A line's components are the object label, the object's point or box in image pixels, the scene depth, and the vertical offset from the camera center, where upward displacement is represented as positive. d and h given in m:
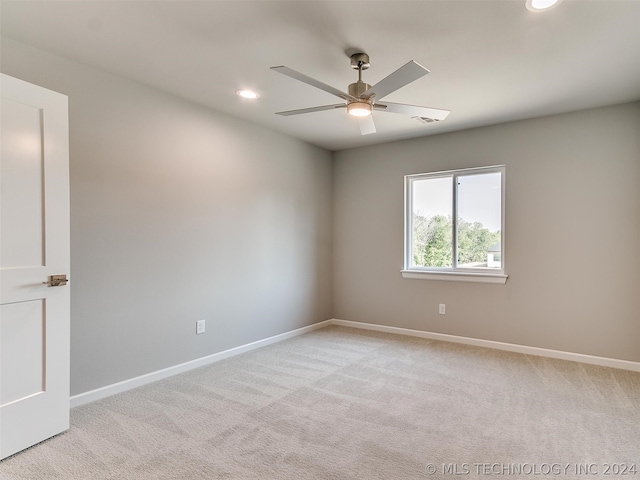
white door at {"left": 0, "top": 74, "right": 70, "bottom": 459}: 2.05 -0.14
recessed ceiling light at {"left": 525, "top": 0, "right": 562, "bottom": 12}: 1.93 +1.23
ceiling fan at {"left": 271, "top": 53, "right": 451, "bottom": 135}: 2.05 +0.90
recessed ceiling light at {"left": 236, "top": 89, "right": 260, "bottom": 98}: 3.18 +1.25
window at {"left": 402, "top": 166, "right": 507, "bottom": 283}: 4.18 +0.17
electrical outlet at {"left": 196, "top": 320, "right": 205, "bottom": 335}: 3.49 -0.81
